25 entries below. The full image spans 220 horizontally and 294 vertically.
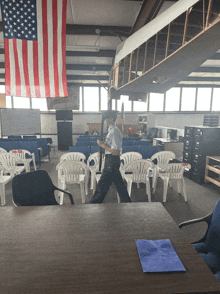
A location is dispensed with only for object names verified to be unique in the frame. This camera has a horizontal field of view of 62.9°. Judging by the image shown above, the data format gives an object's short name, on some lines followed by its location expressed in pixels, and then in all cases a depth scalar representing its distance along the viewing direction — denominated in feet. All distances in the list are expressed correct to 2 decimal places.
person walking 9.77
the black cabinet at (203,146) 16.66
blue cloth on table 3.23
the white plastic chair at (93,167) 13.15
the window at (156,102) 41.90
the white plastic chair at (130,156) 14.64
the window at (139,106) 41.95
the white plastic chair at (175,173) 12.62
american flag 7.97
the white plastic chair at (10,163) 13.94
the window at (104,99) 41.11
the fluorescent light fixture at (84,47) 16.63
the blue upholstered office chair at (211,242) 4.74
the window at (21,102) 39.17
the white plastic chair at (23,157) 16.09
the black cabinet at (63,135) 36.88
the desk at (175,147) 23.20
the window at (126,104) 42.09
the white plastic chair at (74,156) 14.52
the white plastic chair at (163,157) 14.40
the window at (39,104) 39.91
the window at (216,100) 42.33
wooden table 2.89
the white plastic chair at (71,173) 11.60
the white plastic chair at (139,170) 11.93
